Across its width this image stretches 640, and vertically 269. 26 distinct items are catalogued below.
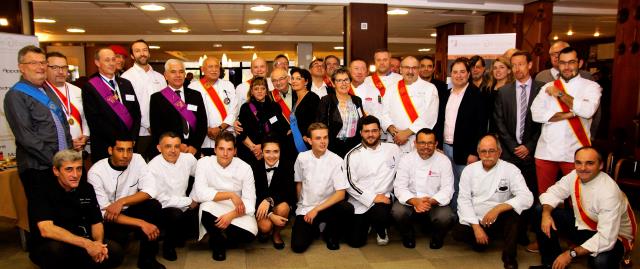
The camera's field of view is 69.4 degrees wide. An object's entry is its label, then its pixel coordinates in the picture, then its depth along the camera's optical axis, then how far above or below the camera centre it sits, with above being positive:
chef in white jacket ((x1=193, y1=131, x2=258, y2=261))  3.30 -0.77
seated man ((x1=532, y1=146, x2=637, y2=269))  2.78 -0.79
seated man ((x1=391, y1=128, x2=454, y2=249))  3.47 -0.76
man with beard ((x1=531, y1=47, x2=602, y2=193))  3.36 -0.16
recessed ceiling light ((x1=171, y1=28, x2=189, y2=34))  10.09 +1.38
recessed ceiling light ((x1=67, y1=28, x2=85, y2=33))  9.75 +1.32
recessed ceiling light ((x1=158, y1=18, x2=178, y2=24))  8.51 +1.34
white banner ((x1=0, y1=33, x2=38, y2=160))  4.61 +0.19
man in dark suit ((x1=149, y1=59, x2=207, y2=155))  3.76 -0.16
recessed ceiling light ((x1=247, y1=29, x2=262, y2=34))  10.53 +1.42
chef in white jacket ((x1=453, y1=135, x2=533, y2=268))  3.24 -0.75
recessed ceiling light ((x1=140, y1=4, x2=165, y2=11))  6.94 +1.30
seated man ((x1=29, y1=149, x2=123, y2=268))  2.61 -0.75
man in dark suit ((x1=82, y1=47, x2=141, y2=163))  3.54 -0.11
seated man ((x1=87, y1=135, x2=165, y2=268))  3.03 -0.72
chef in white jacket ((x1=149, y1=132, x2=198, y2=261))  3.28 -0.74
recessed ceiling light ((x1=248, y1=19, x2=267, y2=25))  8.86 +1.39
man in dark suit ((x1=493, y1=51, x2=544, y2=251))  3.65 -0.22
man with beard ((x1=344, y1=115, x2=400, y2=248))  3.56 -0.70
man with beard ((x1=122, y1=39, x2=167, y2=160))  3.97 +0.06
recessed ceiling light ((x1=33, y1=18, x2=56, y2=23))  8.39 +1.31
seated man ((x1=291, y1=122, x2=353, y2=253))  3.51 -0.79
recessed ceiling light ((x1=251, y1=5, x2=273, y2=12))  7.21 +1.34
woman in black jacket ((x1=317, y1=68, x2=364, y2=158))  3.86 -0.18
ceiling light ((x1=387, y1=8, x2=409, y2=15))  7.63 +1.39
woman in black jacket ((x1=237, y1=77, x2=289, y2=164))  3.89 -0.23
